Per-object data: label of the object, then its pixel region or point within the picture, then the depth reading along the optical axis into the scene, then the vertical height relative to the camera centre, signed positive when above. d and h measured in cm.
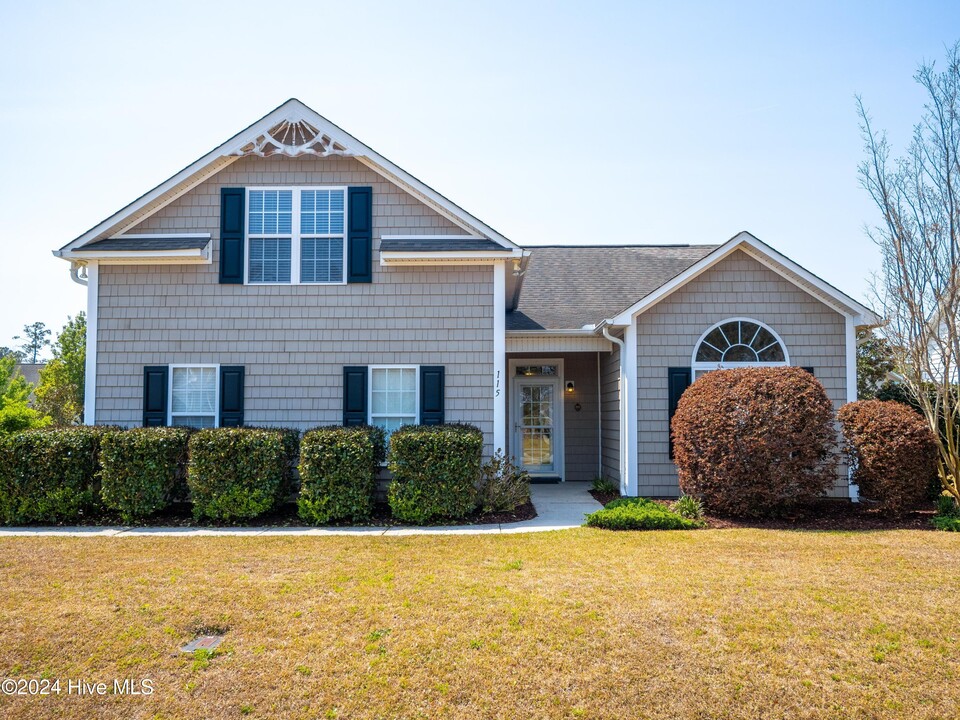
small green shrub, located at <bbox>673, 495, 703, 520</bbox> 842 -140
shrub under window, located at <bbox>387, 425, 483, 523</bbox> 830 -94
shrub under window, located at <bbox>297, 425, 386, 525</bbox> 829 -98
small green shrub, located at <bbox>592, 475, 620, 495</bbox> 1101 -145
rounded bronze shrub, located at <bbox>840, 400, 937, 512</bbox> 831 -68
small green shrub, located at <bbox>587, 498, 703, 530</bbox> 798 -146
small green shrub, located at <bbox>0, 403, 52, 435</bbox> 1249 -33
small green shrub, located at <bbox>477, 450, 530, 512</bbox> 899 -121
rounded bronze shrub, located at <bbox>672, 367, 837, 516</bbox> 821 -52
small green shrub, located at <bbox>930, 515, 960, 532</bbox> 773 -146
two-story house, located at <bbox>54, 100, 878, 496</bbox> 991 +149
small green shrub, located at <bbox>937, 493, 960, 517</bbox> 833 -136
